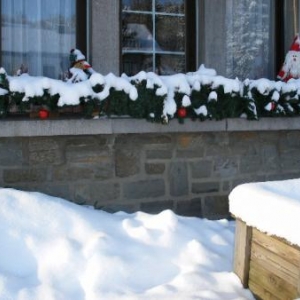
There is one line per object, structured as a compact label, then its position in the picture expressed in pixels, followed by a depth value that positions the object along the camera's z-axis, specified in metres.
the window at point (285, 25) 6.07
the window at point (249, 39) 5.76
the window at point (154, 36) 5.40
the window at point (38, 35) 4.96
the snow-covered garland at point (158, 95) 4.16
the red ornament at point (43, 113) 4.27
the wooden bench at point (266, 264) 2.59
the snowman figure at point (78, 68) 4.54
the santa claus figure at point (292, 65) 5.62
